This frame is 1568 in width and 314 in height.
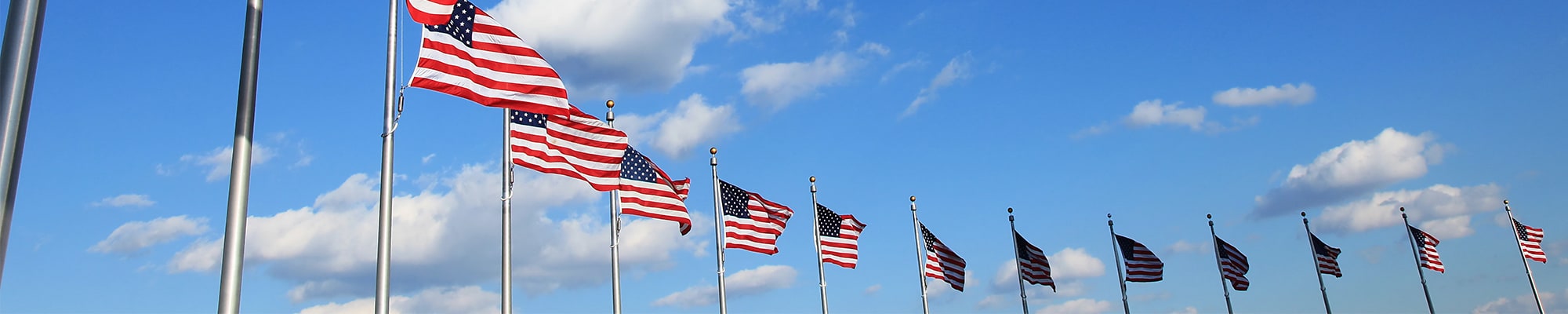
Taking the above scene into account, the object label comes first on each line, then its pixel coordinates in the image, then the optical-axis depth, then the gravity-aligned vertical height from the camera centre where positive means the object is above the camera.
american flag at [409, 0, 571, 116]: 15.19 +6.55
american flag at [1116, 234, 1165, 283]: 45.59 +9.59
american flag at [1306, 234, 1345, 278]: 55.00 +11.24
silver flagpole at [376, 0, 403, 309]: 14.73 +4.46
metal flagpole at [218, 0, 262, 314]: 11.39 +3.89
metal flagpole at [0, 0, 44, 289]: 8.68 +3.80
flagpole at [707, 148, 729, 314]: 29.89 +8.11
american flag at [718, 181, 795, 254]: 30.84 +8.47
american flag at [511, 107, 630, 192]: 21.06 +7.47
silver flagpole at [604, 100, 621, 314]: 23.55 +6.22
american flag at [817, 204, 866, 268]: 35.34 +8.97
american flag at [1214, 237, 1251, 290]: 50.41 +10.35
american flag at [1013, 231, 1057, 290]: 43.53 +9.43
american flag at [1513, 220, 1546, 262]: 56.66 +11.60
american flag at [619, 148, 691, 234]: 24.88 +7.58
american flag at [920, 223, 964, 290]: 39.31 +8.97
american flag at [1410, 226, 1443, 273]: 55.59 +11.23
